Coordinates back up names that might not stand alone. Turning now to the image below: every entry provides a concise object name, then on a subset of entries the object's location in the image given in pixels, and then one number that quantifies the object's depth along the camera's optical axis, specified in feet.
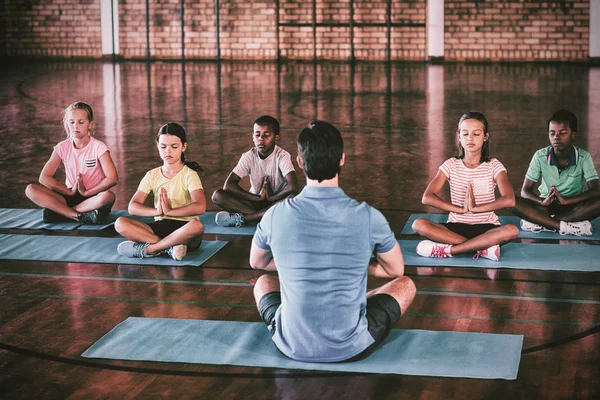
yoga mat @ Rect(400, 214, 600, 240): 17.80
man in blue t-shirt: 10.77
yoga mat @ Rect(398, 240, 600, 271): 15.88
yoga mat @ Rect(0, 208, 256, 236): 18.86
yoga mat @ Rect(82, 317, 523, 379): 11.45
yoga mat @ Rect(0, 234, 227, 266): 16.62
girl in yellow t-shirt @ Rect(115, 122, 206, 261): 16.49
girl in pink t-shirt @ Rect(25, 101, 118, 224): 18.94
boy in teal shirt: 17.75
